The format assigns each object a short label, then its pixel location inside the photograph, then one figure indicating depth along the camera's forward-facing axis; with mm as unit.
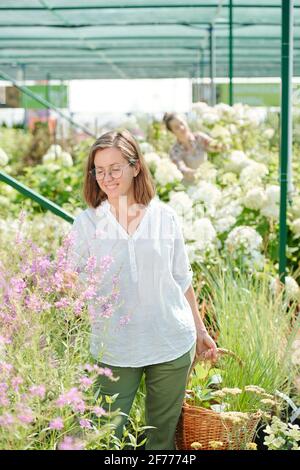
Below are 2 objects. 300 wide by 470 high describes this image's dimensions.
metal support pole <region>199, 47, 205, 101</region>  13580
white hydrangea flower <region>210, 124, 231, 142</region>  6371
